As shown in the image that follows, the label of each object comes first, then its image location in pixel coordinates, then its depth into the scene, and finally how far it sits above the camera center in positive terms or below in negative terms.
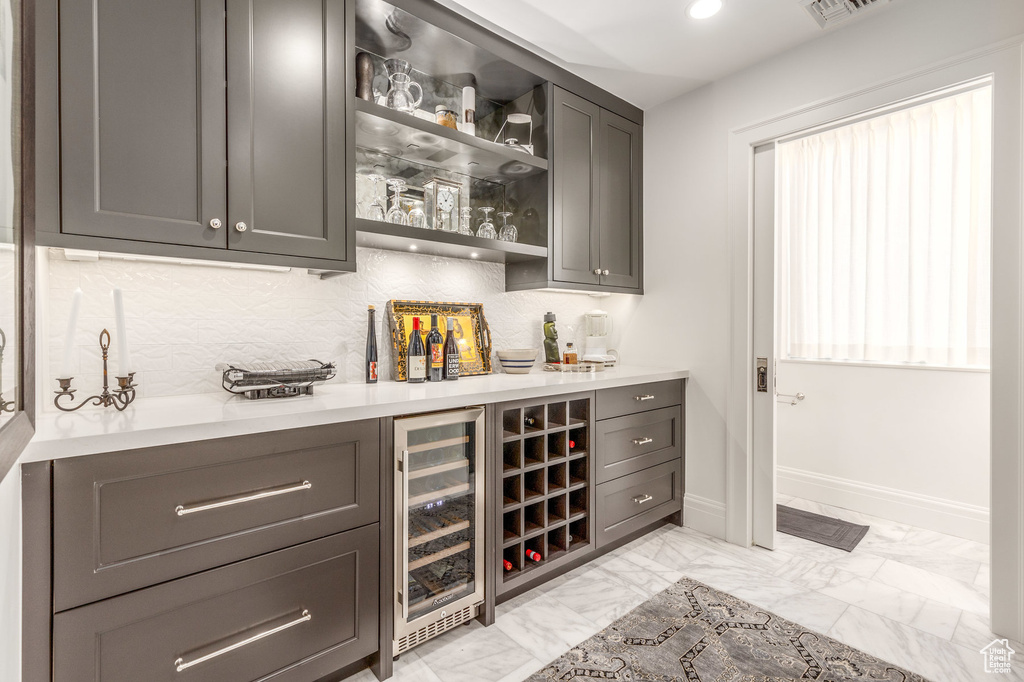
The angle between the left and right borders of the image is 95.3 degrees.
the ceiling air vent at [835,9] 2.08 +1.50
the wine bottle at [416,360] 2.27 -0.10
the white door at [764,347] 2.59 -0.04
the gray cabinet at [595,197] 2.67 +0.88
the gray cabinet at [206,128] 1.32 +0.68
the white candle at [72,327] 1.32 +0.04
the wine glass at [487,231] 2.53 +0.59
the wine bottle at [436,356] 2.32 -0.08
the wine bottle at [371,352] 2.22 -0.05
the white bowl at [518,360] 2.70 -0.11
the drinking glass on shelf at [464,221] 2.54 +0.65
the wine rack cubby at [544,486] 2.08 -0.70
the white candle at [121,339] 1.42 +0.01
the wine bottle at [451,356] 2.37 -0.08
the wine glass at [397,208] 2.18 +0.63
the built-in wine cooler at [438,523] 1.69 -0.72
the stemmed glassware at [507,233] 2.63 +0.60
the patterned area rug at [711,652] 1.65 -1.18
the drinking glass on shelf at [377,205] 2.15 +0.63
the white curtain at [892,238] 2.75 +0.66
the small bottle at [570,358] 2.90 -0.11
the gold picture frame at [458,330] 2.34 +0.06
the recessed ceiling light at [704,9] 2.08 +1.50
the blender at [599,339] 3.00 +0.01
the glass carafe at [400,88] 2.13 +1.16
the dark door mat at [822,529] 2.73 -1.18
